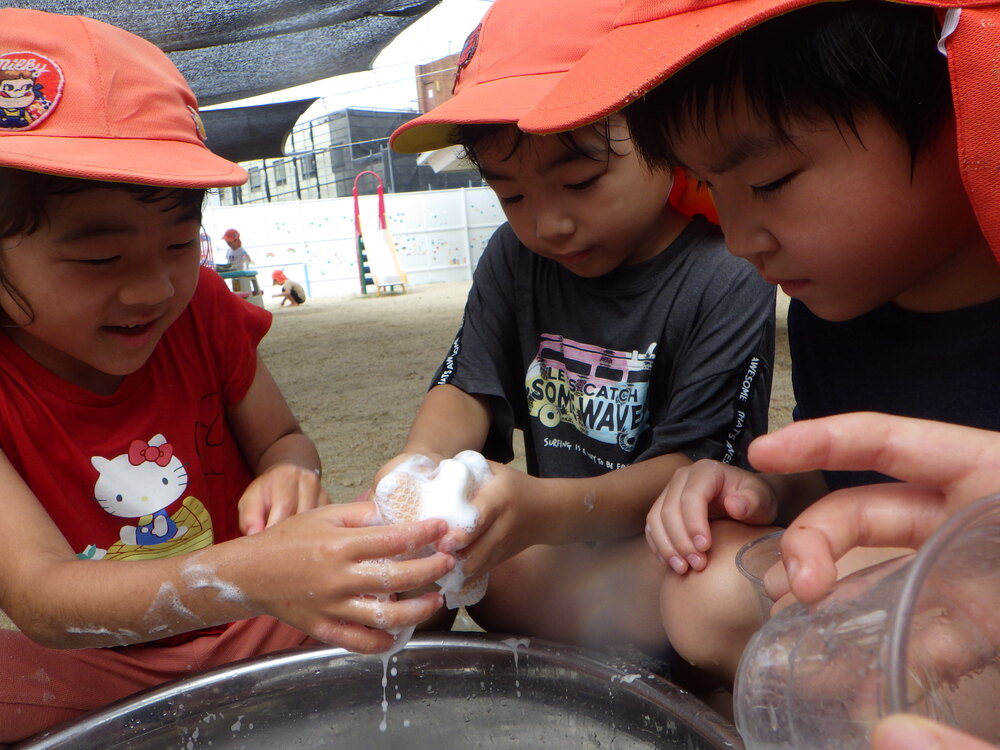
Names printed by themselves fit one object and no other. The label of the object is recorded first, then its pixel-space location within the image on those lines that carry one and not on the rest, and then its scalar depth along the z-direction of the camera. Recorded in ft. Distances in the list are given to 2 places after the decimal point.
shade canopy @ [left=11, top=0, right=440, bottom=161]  12.90
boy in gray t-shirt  3.27
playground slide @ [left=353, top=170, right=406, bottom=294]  32.40
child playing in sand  30.87
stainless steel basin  2.75
